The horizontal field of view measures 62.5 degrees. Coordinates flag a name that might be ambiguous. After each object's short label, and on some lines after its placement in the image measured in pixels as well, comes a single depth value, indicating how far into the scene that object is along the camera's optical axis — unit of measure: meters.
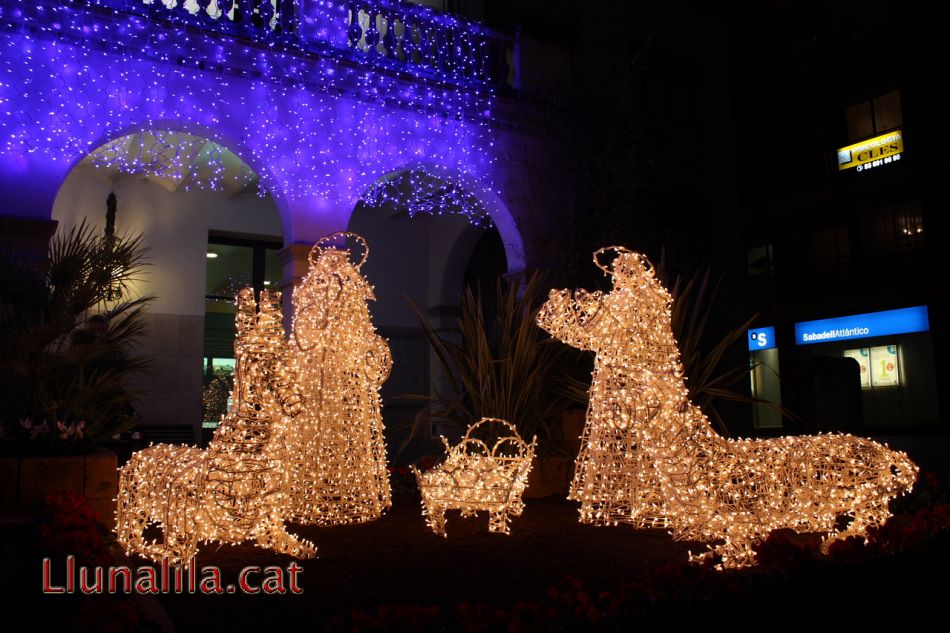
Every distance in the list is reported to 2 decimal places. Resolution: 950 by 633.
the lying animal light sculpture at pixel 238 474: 3.79
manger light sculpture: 4.89
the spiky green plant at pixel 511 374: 6.61
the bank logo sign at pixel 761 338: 19.04
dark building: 15.65
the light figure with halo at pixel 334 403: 5.13
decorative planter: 4.50
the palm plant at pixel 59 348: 4.64
